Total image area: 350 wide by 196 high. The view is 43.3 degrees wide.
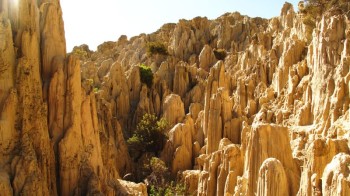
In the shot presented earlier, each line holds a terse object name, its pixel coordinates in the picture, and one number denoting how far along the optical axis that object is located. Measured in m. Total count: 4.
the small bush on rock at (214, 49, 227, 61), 58.53
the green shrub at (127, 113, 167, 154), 37.41
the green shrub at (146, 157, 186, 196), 28.36
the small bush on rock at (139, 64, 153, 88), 47.81
